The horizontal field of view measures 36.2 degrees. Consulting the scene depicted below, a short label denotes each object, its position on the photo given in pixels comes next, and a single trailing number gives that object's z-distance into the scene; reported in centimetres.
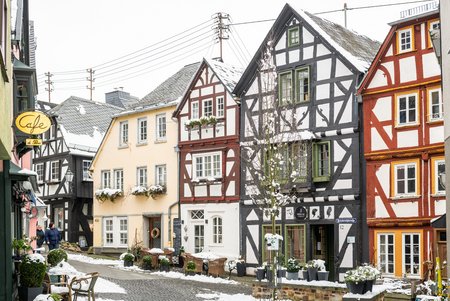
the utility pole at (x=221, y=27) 3569
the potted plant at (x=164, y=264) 2836
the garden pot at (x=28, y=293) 1353
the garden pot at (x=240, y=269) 2747
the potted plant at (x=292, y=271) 2092
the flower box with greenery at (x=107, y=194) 3438
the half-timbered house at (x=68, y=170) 3916
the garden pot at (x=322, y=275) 2020
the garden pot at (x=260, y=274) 2109
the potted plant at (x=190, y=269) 2708
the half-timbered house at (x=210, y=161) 2912
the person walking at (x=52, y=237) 2478
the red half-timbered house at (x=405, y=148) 2225
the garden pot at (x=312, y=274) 2031
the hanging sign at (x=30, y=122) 1350
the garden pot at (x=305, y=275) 2050
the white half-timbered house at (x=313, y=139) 2464
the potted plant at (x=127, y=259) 2952
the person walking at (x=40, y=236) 2960
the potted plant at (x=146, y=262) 2898
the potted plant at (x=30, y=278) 1355
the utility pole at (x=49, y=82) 5931
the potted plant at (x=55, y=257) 1706
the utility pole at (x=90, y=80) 6003
